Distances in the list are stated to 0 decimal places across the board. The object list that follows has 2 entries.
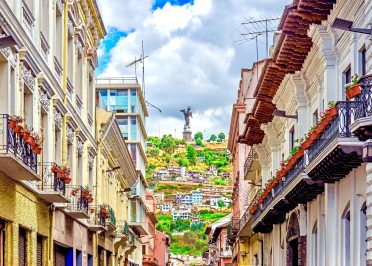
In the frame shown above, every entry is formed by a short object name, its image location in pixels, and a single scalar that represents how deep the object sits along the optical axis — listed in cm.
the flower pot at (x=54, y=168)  2352
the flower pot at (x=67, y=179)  2453
